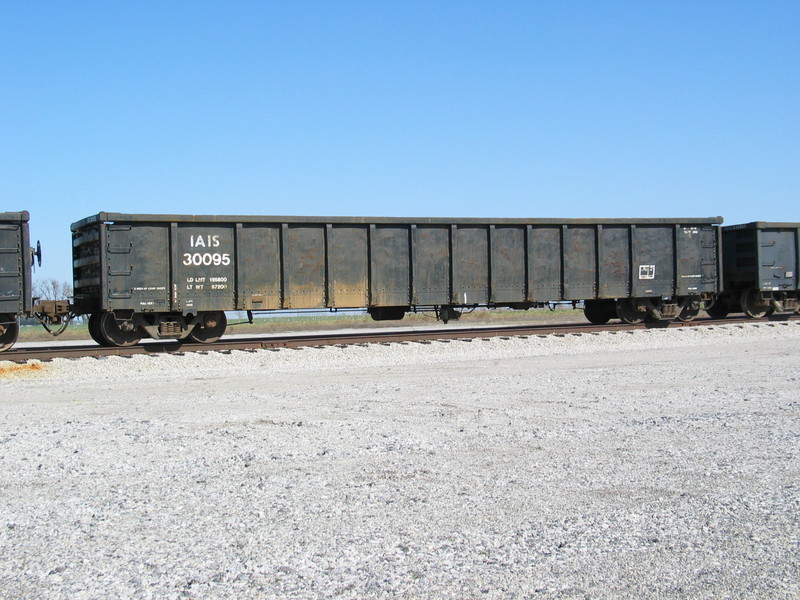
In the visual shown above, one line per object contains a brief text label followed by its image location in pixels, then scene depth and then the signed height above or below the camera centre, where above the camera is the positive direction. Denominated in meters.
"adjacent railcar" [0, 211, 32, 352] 15.05 +0.58
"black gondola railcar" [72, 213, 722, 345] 16.39 +0.54
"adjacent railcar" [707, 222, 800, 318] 22.30 +0.45
